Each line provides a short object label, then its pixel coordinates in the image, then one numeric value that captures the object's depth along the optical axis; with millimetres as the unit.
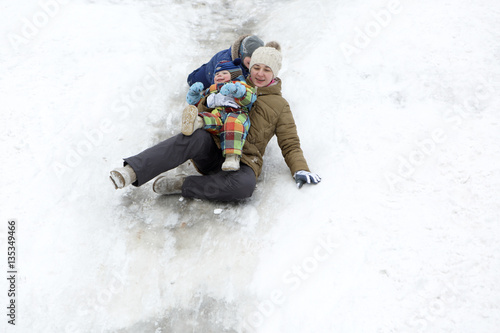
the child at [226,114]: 3283
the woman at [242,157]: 3178
